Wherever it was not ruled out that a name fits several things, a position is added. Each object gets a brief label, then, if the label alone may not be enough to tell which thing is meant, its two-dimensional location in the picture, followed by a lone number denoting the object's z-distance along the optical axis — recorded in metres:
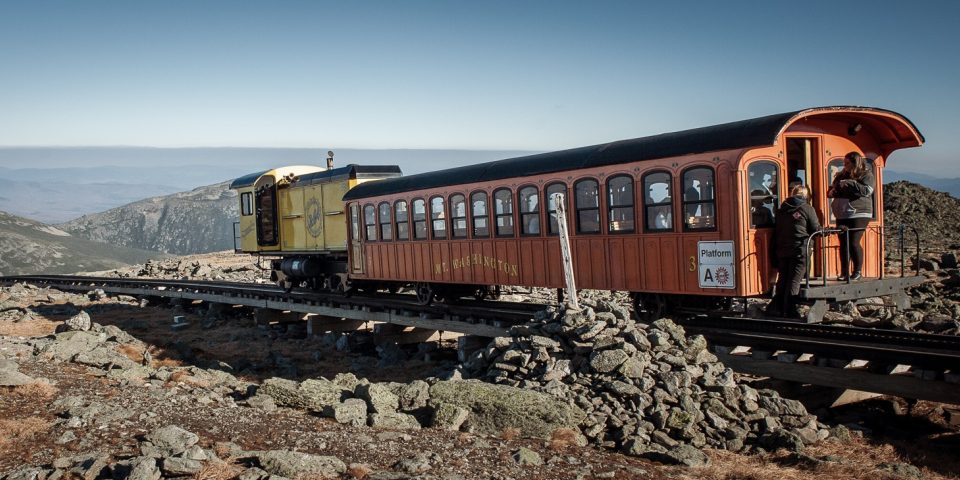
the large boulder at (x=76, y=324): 17.91
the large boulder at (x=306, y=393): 10.43
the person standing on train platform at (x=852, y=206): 12.06
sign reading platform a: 11.92
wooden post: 12.72
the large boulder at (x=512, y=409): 9.37
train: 11.93
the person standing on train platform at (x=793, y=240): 11.55
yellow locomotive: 21.98
